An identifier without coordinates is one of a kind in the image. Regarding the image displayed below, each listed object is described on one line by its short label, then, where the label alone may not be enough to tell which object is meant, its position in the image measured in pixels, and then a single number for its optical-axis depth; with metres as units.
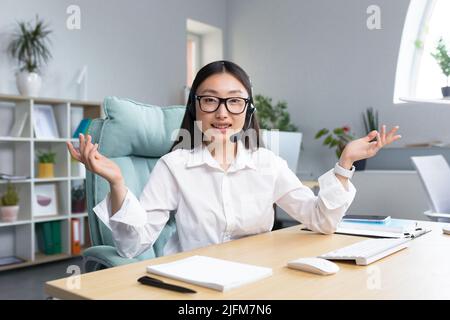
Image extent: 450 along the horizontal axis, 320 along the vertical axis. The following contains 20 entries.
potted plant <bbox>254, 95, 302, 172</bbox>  4.85
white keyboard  1.02
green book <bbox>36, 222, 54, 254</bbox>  3.68
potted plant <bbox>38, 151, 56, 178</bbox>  3.68
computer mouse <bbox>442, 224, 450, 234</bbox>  1.43
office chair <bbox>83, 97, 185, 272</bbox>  1.55
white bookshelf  3.50
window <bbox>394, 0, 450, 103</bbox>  4.27
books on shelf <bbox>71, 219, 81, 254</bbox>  3.76
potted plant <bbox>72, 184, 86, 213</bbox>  3.87
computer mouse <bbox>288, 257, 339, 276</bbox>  0.93
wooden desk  0.80
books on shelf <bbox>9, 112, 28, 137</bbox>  3.52
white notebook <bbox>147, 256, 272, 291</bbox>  0.84
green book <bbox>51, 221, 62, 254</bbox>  3.71
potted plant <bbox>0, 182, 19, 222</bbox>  3.36
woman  1.34
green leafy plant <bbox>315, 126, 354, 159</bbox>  4.32
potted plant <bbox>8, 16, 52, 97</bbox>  3.53
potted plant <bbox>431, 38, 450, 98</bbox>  3.84
